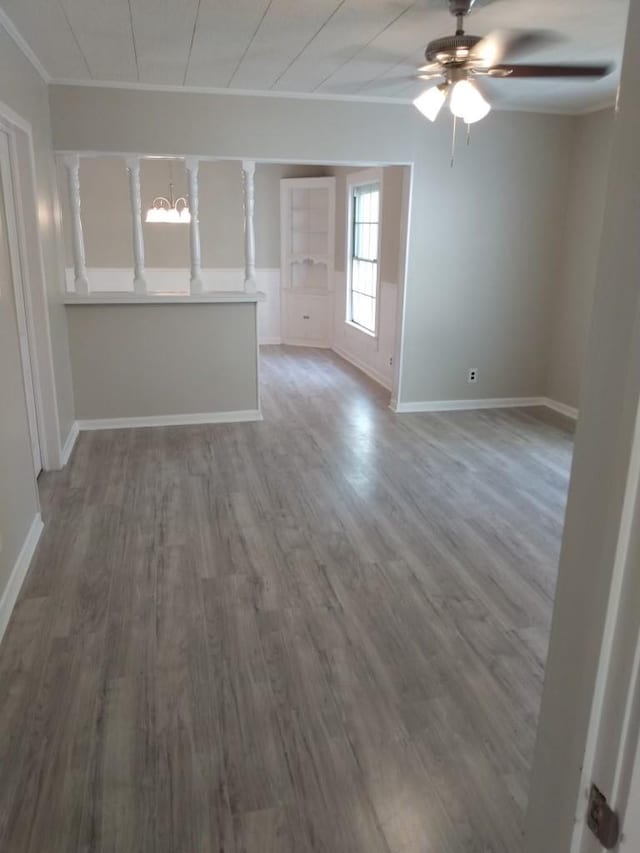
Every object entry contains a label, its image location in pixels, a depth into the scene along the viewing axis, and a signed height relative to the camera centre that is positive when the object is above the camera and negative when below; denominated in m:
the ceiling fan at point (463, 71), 2.79 +0.75
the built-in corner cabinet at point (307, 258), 8.27 -0.30
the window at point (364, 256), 7.04 -0.23
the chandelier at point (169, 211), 6.95 +0.23
